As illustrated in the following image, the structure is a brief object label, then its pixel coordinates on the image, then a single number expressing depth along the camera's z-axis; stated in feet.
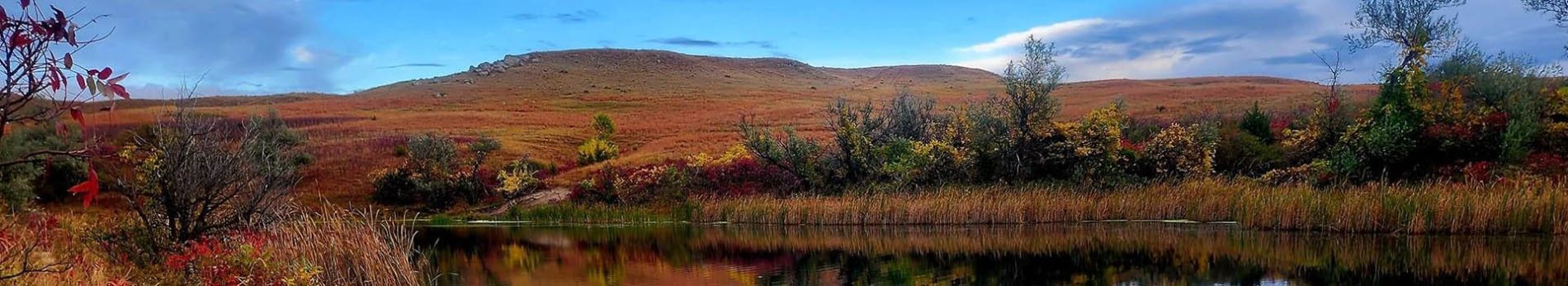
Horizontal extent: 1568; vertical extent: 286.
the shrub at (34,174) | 90.38
